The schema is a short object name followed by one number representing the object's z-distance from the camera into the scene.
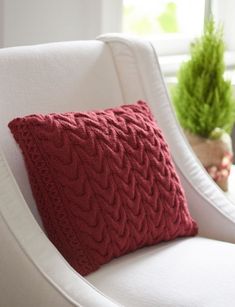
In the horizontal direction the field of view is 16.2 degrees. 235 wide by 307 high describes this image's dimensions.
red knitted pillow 1.84
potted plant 2.74
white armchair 1.69
